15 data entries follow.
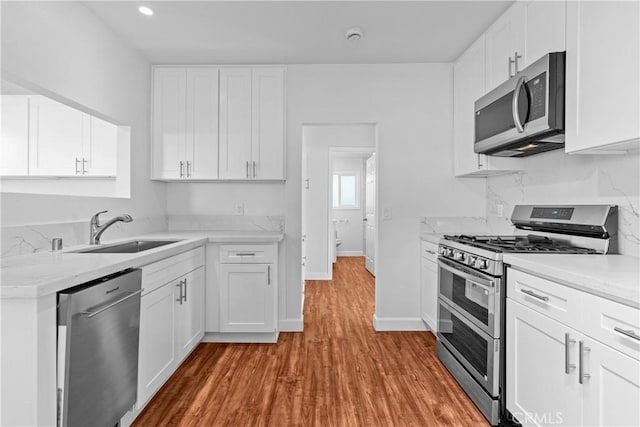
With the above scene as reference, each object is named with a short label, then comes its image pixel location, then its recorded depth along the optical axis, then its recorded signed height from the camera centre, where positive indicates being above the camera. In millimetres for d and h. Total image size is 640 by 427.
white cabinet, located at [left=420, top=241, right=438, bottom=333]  2973 -652
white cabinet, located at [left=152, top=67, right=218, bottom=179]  3303 +843
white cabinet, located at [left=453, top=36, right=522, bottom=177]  2725 +865
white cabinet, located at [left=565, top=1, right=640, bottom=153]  1434 +634
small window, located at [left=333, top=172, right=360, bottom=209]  8469 +521
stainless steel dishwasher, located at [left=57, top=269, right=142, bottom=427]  1289 -599
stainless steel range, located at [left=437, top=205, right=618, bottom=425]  1857 -401
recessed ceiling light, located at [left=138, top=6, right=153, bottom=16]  2404 +1414
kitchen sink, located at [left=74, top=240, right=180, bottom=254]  2270 -269
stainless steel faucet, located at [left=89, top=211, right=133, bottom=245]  2307 -127
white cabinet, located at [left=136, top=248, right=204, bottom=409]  1949 -716
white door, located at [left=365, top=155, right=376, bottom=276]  6430 -36
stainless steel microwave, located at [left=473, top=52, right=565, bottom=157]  1837 +614
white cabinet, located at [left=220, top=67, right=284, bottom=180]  3299 +855
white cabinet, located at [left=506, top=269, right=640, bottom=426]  1159 -607
